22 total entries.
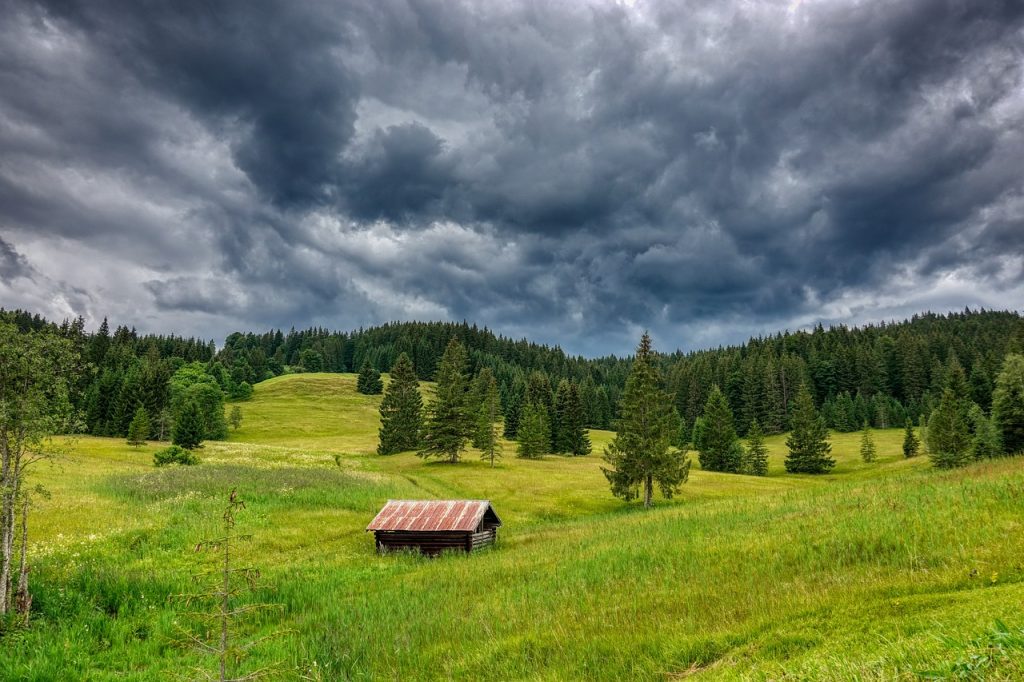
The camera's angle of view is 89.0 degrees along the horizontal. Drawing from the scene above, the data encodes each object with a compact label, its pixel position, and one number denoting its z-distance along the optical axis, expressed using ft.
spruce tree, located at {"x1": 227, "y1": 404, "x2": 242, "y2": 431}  346.74
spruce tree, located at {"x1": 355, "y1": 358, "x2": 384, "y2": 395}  490.49
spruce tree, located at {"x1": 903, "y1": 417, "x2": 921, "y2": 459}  264.11
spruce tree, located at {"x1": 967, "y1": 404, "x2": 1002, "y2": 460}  173.06
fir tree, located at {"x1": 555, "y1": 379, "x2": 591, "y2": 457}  312.71
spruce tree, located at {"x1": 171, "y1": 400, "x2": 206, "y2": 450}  225.56
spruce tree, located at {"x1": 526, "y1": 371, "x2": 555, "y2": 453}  339.98
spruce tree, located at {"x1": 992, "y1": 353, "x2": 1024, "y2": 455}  167.73
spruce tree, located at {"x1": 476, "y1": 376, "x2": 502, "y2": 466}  232.67
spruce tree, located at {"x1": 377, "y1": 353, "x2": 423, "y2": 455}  268.21
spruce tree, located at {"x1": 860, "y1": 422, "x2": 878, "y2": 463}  273.13
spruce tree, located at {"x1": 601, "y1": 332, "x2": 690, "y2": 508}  139.54
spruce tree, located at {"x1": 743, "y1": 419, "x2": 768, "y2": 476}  265.75
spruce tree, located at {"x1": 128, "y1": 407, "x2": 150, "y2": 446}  235.81
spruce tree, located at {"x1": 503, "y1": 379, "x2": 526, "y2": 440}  366.02
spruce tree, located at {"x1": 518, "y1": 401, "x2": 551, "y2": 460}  270.26
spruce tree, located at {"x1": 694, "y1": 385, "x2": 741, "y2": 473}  265.54
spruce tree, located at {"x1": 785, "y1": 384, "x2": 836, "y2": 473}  274.77
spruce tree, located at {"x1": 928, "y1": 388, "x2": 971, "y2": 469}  186.29
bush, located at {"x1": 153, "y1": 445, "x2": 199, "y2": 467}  172.14
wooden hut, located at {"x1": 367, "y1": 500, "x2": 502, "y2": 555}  87.40
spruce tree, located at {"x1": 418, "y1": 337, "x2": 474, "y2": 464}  224.53
